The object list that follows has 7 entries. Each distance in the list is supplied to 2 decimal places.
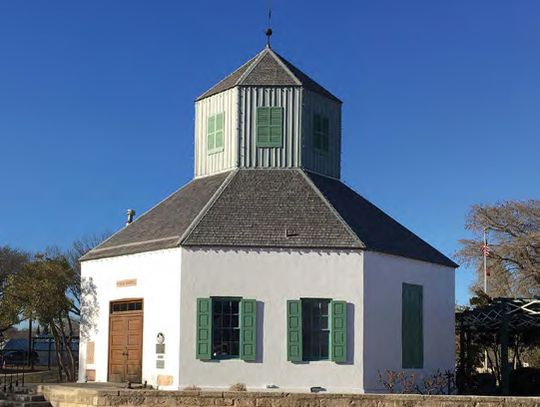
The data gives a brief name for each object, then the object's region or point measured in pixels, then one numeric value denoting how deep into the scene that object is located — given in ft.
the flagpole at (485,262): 155.02
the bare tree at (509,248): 160.86
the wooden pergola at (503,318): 86.43
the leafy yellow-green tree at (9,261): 195.62
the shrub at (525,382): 93.95
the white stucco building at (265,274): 73.77
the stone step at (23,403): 72.69
